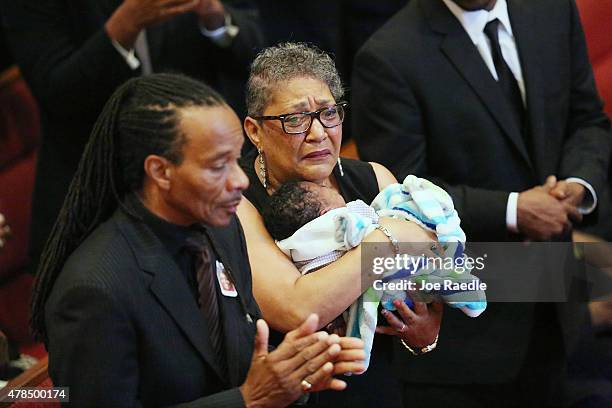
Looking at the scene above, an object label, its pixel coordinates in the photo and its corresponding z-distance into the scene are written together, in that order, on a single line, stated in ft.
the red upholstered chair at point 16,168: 24.68
